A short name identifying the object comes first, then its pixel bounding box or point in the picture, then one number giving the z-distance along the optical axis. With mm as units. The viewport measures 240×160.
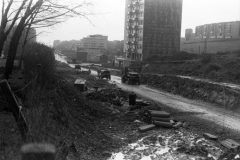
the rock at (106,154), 9883
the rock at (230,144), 10914
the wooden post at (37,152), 5172
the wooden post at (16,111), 5502
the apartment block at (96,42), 150625
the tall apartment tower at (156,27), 79438
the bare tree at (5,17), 15961
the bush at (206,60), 40812
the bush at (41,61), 13428
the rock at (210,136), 12330
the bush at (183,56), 56288
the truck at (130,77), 37656
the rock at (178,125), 13966
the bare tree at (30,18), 14567
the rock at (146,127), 13153
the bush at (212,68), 36656
